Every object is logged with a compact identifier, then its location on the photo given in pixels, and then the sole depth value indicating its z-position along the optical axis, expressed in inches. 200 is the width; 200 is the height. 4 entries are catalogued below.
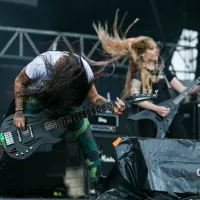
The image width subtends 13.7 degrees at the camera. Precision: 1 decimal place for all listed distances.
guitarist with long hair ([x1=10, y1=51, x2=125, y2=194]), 212.9
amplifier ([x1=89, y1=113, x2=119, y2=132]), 341.6
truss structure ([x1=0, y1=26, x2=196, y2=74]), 378.1
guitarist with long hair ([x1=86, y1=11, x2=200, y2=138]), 295.7
